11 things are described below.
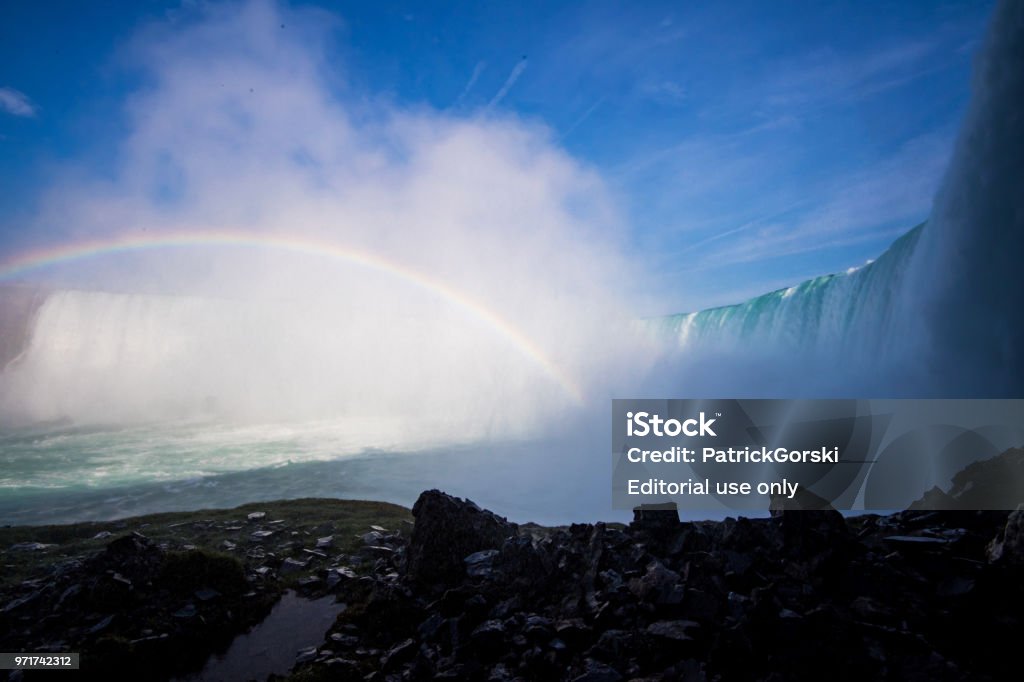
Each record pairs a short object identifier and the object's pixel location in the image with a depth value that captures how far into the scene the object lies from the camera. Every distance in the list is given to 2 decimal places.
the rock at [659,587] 11.74
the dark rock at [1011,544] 11.55
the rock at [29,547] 23.77
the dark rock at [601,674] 9.99
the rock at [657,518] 15.65
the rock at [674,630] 10.45
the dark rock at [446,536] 16.97
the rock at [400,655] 12.35
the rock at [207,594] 16.17
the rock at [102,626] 13.87
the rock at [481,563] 16.05
